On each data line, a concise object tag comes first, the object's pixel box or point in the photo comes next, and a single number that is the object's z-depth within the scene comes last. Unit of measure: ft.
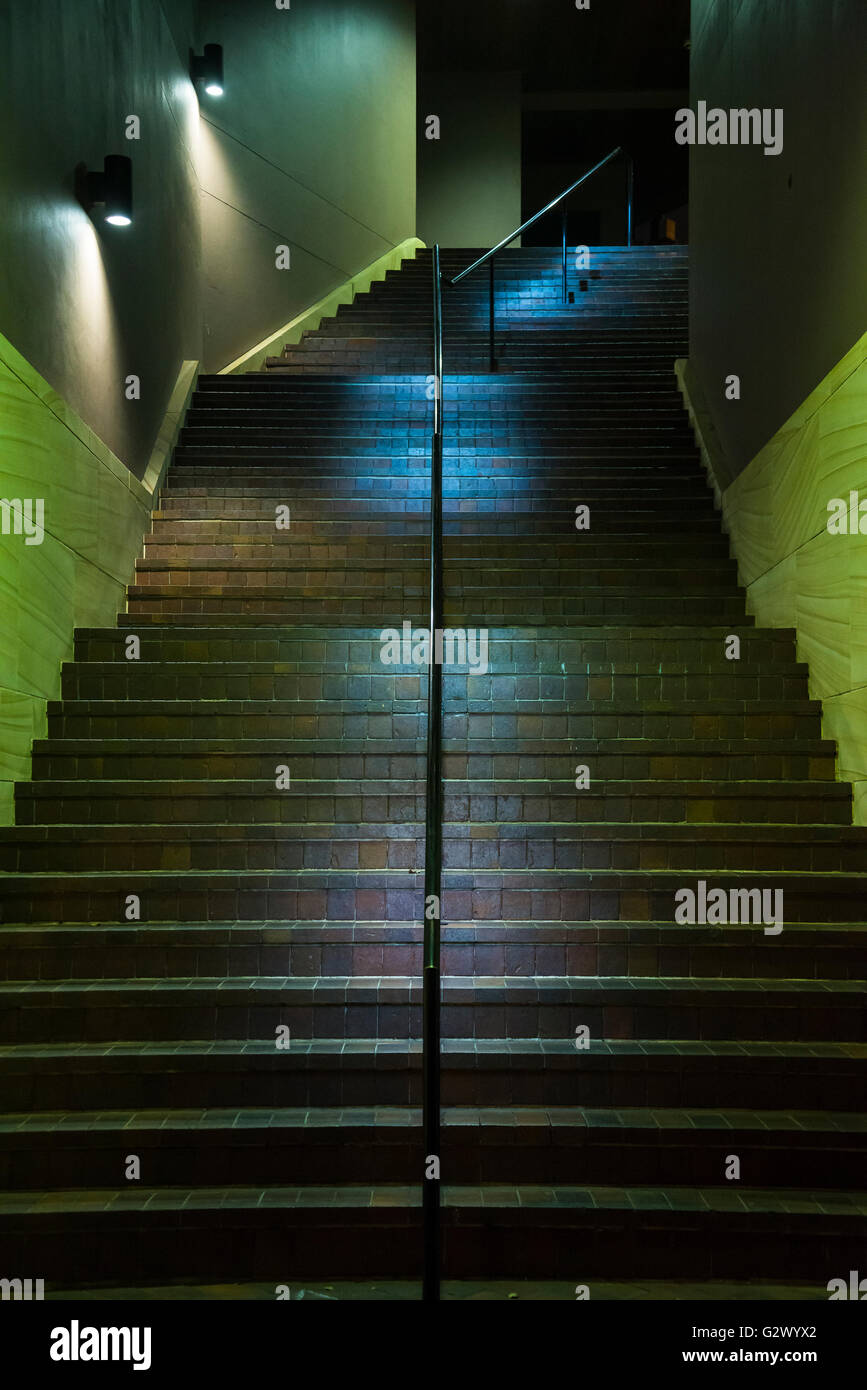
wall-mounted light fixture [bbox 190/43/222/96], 29.12
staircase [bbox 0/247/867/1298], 9.99
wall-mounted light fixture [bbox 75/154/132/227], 18.44
